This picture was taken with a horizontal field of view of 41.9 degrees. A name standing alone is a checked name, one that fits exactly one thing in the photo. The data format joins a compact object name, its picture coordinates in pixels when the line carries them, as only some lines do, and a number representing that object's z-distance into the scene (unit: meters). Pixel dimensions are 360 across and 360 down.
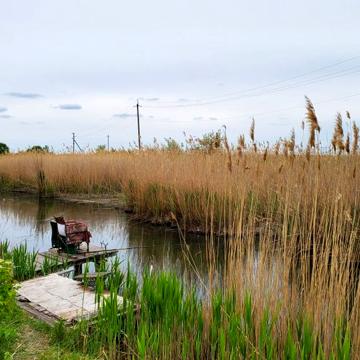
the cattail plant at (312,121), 2.90
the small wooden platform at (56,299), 3.78
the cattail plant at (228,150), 3.42
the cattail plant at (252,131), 3.32
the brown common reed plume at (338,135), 3.01
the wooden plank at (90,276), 4.87
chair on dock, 5.98
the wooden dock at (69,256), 5.56
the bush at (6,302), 3.10
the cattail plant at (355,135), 3.25
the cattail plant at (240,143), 3.56
